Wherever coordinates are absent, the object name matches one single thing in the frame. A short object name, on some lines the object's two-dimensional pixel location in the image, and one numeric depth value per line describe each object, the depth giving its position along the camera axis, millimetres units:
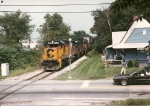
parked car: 18000
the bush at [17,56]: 29195
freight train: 27781
